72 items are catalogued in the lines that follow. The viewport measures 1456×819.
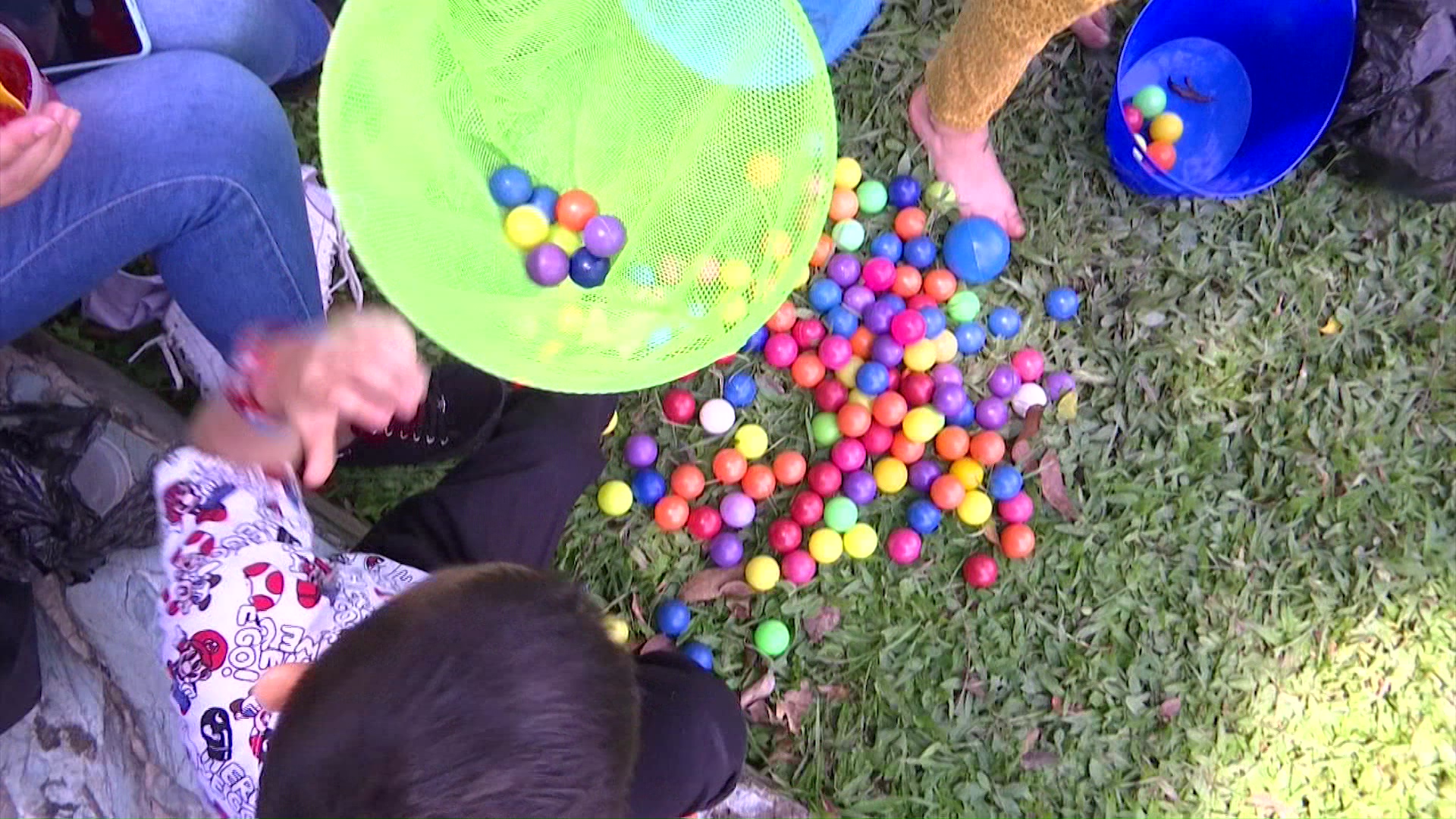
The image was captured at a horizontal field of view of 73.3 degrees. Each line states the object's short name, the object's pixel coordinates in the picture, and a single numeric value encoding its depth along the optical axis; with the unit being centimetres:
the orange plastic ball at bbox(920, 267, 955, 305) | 176
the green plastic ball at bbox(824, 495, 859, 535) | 171
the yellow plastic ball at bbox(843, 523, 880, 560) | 172
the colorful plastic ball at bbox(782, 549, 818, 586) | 171
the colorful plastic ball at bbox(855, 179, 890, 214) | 179
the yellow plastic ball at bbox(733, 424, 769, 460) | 173
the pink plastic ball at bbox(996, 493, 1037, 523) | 175
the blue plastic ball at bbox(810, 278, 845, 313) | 174
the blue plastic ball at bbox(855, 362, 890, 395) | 171
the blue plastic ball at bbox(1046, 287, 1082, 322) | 181
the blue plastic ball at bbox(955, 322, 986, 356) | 177
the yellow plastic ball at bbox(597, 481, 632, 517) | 170
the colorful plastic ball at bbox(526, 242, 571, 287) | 150
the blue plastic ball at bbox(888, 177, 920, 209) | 179
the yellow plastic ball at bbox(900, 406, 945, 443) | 171
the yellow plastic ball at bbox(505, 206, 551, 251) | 151
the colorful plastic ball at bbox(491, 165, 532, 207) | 152
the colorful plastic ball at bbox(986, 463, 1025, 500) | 173
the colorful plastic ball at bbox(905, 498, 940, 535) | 172
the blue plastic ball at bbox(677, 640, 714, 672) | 167
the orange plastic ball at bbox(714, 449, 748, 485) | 171
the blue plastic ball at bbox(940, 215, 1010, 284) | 176
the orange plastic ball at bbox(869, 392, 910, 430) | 172
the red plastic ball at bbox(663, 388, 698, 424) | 172
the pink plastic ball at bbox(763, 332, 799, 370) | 174
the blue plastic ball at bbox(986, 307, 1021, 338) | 179
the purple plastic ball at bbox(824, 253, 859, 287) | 174
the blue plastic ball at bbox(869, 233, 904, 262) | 177
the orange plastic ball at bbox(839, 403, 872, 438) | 172
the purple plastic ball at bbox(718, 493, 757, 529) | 171
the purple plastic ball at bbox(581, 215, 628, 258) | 151
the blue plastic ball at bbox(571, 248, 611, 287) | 152
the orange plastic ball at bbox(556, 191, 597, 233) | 154
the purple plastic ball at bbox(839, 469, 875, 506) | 172
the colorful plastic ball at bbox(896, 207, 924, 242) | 178
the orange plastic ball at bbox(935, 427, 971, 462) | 174
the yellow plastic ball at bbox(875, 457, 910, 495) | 173
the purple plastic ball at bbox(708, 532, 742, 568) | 170
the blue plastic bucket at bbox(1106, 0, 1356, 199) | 171
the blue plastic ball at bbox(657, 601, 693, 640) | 168
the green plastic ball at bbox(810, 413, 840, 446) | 174
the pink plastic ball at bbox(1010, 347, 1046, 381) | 179
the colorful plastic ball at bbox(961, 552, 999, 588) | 173
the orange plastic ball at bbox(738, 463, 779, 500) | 172
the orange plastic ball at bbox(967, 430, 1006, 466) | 174
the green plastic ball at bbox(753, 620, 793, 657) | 168
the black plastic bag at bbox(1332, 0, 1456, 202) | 164
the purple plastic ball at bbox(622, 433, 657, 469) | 171
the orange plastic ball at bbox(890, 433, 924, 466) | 173
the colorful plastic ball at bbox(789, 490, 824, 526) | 171
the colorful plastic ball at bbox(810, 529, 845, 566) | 171
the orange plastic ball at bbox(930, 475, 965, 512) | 171
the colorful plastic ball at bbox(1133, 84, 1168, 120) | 184
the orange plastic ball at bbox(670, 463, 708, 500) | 171
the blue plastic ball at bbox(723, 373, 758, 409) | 174
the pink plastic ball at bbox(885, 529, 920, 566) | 172
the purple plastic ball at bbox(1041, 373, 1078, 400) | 181
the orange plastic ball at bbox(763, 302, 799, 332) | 173
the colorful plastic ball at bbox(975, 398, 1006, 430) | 175
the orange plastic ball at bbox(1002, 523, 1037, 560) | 174
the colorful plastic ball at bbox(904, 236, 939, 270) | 177
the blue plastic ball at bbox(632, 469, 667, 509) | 172
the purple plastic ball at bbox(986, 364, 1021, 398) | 175
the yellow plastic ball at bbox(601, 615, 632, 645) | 162
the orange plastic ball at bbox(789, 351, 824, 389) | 173
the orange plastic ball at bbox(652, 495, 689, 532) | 171
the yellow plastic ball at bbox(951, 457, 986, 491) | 174
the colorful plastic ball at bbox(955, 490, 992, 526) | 173
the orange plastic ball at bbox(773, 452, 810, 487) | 172
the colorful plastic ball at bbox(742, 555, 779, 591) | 169
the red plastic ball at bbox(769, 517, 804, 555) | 170
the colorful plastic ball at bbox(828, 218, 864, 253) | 175
